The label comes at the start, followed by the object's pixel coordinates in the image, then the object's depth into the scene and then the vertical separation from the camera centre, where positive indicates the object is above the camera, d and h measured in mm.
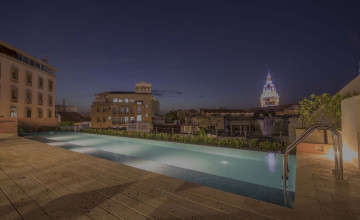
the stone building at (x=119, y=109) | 33938 +1014
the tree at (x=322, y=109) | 5371 -20
